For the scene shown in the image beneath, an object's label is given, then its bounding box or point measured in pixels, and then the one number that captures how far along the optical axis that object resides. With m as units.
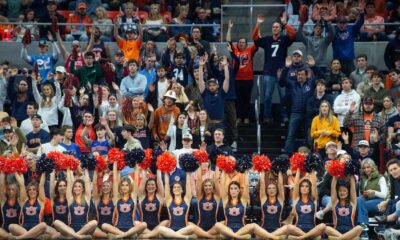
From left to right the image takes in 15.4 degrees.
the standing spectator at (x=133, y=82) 25.17
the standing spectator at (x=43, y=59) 26.27
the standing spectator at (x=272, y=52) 25.72
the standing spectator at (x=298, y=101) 24.80
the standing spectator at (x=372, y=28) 27.30
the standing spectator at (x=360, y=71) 25.45
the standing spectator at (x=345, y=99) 24.42
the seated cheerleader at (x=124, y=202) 22.38
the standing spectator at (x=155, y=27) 26.92
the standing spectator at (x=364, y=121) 23.98
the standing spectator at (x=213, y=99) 24.69
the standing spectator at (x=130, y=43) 26.33
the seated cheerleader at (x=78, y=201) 22.36
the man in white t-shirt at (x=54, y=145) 23.41
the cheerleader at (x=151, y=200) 22.34
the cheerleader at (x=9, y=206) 22.39
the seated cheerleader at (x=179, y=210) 22.16
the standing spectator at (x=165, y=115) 24.45
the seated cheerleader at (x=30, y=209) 22.25
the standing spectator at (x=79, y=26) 27.53
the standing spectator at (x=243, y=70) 25.80
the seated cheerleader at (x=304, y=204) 22.11
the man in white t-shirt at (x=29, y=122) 24.47
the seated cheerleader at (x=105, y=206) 22.42
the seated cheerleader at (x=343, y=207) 21.98
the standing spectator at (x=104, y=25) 27.23
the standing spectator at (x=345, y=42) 26.02
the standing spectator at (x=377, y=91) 24.91
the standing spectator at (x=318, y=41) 26.15
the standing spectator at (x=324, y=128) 23.80
